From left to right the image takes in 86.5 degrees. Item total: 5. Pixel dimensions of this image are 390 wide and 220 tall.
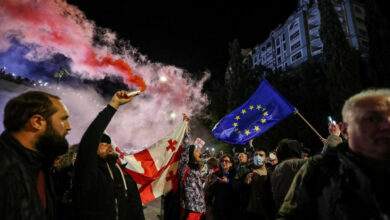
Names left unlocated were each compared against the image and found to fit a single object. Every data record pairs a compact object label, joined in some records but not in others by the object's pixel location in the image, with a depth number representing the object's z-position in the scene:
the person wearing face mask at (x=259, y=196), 3.66
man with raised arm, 1.75
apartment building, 47.22
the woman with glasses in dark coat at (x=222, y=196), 4.15
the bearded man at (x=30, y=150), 1.23
